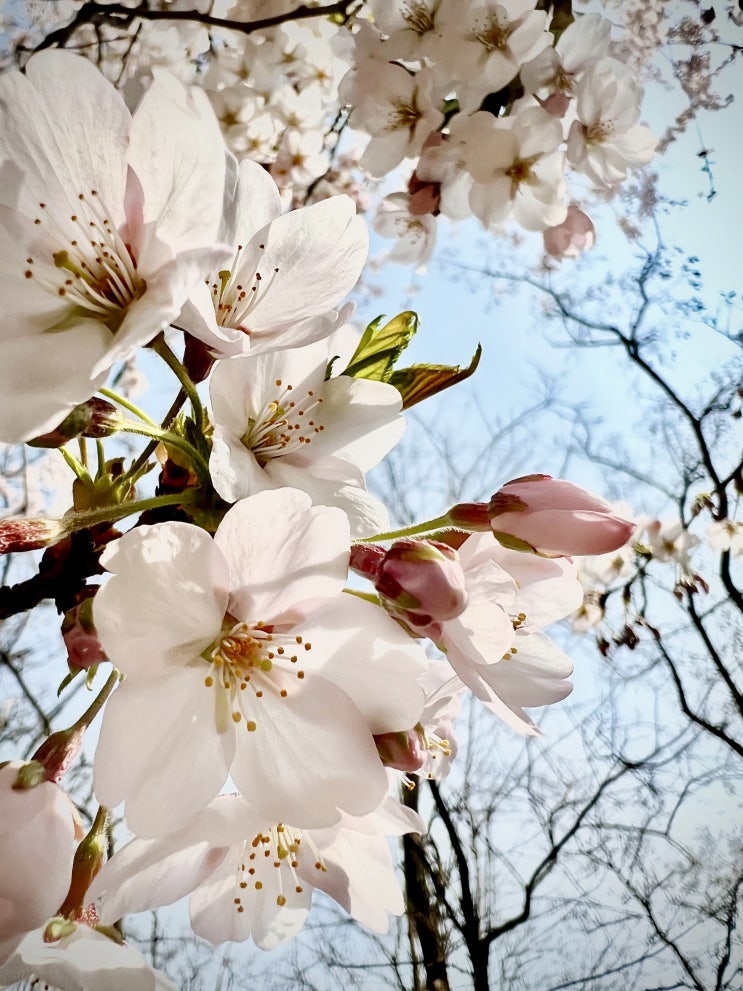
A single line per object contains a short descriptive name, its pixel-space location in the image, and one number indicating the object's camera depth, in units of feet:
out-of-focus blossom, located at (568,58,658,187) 0.71
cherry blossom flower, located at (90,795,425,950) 0.26
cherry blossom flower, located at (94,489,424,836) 0.23
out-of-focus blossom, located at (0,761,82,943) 0.24
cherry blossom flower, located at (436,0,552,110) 0.66
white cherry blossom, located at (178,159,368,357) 0.27
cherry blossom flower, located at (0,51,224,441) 0.22
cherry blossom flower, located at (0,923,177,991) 0.27
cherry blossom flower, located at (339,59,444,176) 0.74
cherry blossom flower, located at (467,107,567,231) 0.65
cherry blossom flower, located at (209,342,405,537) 0.29
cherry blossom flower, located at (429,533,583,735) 0.26
